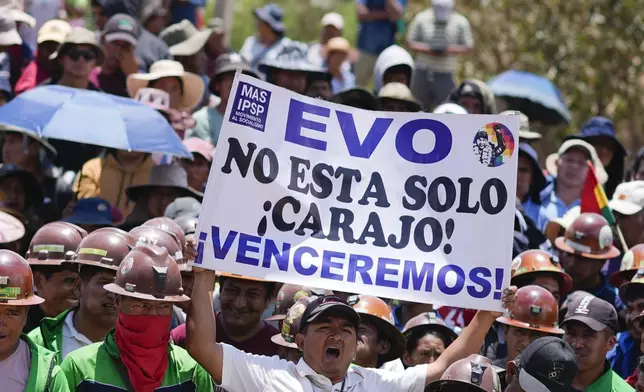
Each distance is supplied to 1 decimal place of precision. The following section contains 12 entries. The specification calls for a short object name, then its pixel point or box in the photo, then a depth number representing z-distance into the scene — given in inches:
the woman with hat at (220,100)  1042.3
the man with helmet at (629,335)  718.5
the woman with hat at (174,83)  1035.3
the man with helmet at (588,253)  803.6
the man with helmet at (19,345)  519.0
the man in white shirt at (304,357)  531.7
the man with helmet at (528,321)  680.6
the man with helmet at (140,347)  535.0
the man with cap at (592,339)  648.1
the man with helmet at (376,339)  655.7
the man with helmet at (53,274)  660.7
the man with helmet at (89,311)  596.7
